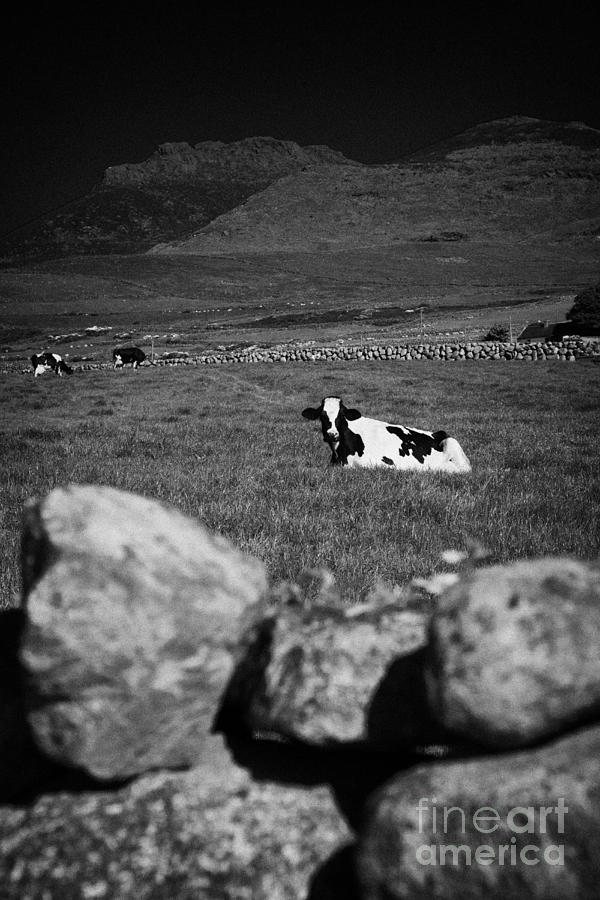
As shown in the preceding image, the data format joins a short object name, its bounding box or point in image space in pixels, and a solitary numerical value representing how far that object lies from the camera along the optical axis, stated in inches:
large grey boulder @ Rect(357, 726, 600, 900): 78.7
